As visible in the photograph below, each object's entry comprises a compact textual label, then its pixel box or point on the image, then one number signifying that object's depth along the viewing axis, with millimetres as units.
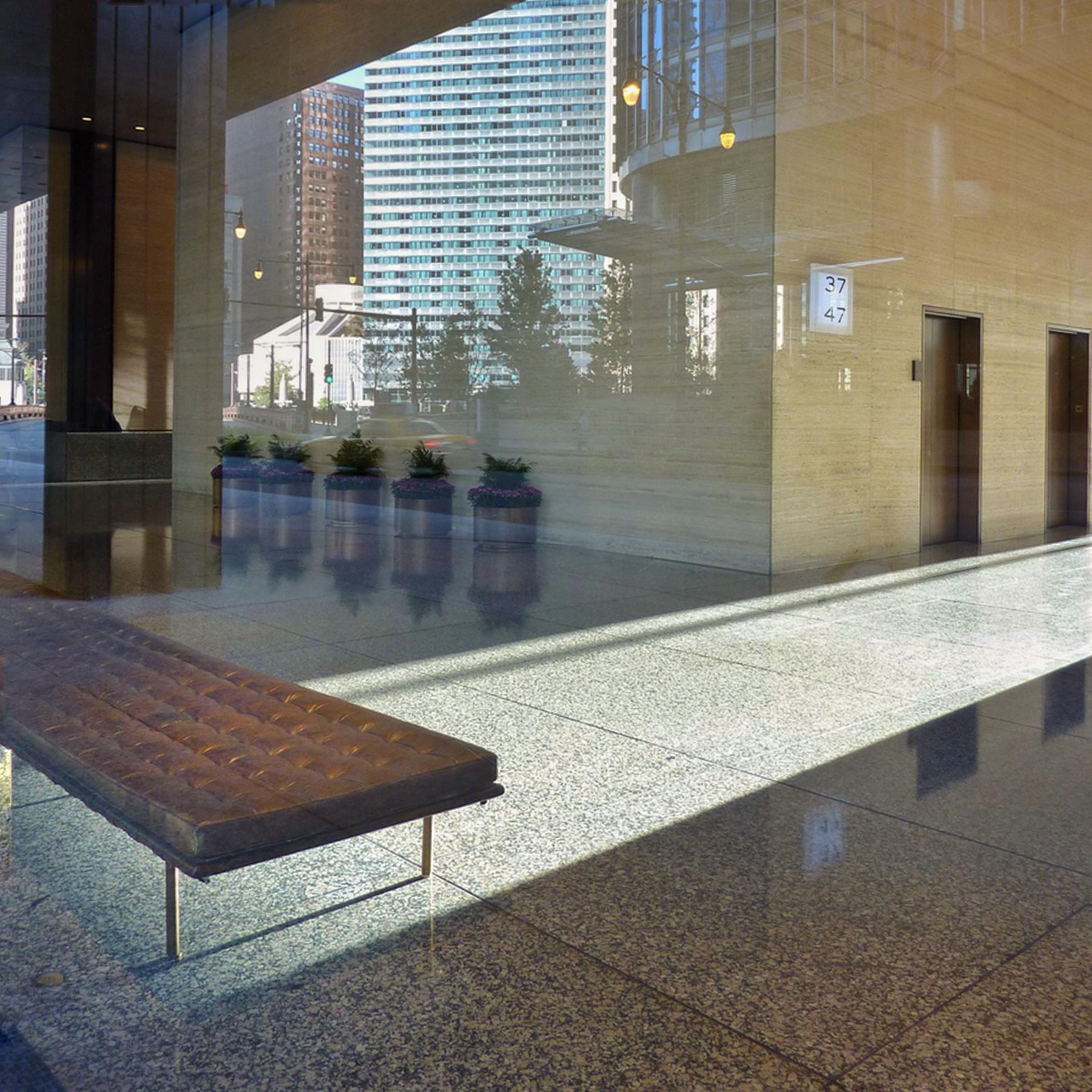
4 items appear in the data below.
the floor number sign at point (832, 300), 9688
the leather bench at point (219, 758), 2719
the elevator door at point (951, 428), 11000
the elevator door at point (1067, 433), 11445
